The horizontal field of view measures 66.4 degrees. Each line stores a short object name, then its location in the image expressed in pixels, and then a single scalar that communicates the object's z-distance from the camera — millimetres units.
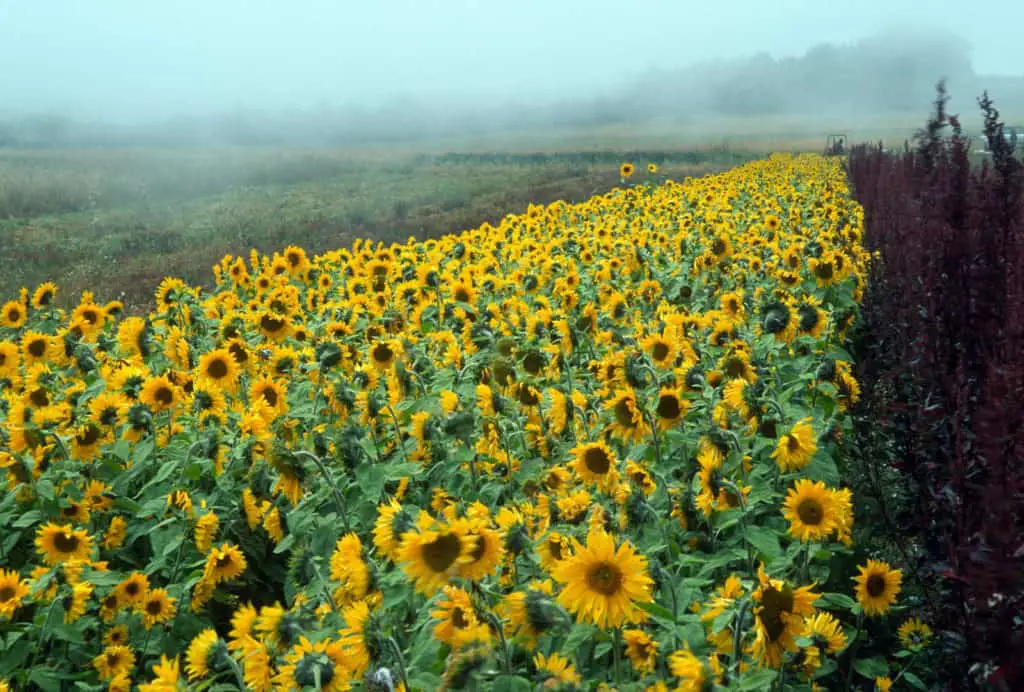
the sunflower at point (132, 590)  2969
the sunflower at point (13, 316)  6004
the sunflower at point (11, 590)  2844
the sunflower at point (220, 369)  4141
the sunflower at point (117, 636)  2971
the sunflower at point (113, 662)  2832
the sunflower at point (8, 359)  4762
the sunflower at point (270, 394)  3803
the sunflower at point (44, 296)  6289
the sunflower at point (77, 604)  2795
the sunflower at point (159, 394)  3840
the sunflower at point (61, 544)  3053
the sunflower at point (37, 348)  4898
